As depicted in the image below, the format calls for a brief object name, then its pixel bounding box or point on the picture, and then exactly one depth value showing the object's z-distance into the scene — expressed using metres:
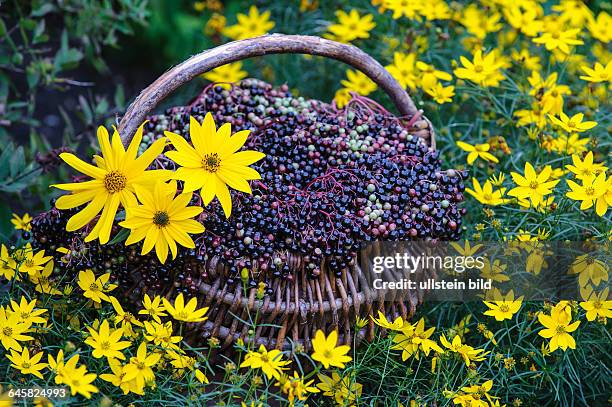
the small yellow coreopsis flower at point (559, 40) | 1.74
